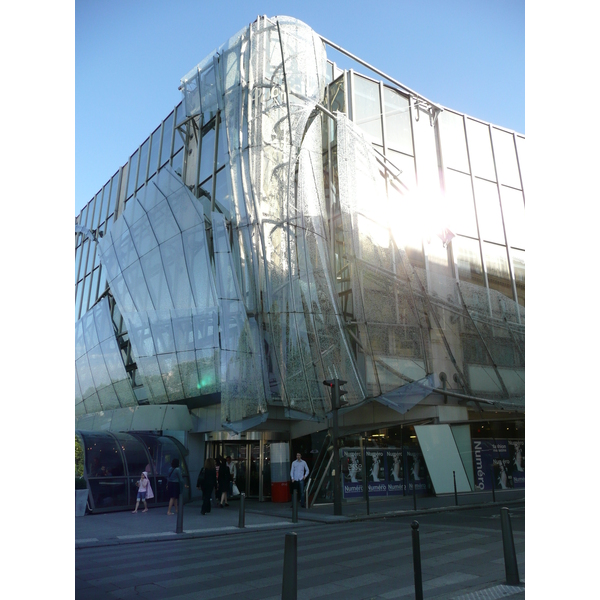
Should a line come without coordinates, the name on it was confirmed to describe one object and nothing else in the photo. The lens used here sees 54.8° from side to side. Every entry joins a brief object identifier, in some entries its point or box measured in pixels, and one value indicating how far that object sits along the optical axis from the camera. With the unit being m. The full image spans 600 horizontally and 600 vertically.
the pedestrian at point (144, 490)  18.59
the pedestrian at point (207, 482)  17.66
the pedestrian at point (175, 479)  16.49
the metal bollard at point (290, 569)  4.99
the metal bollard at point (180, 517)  13.36
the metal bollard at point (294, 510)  15.16
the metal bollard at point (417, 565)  6.11
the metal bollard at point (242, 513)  14.19
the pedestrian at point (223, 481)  19.75
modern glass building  22.33
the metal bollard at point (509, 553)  6.99
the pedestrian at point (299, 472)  18.98
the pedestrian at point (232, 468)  25.23
